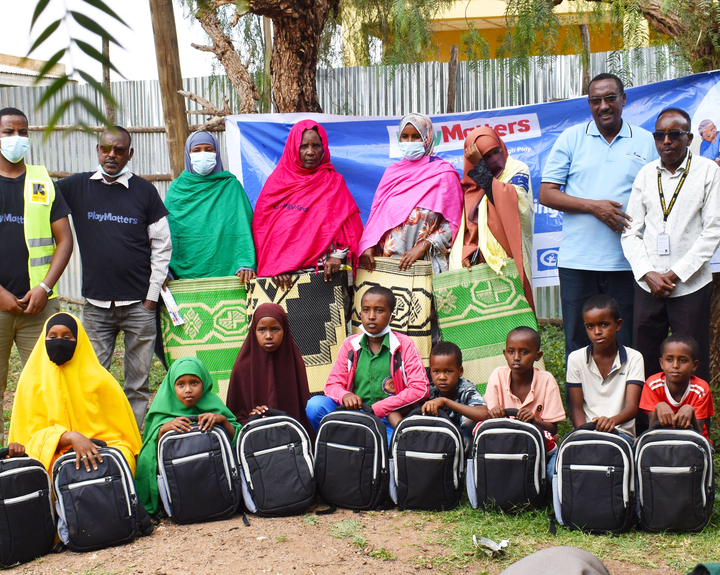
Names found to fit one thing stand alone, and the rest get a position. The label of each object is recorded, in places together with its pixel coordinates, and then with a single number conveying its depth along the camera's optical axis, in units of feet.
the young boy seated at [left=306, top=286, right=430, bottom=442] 12.58
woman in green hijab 14.88
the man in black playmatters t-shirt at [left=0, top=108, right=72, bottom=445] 12.87
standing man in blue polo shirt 12.62
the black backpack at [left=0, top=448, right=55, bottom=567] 9.98
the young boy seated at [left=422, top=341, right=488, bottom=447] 11.82
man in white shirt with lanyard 11.57
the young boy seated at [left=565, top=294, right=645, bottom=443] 11.41
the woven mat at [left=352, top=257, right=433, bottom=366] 14.12
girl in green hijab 11.55
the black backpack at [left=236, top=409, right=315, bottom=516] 11.35
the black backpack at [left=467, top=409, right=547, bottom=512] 10.78
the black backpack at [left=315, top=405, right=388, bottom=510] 11.46
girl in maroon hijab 12.73
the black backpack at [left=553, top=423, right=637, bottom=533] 10.17
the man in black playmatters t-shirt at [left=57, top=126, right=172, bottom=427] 13.60
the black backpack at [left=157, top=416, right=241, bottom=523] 11.10
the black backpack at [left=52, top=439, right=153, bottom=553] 10.33
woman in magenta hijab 14.71
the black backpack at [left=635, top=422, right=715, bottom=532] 9.84
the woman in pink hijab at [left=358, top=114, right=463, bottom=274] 14.39
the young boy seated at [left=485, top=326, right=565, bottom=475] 11.60
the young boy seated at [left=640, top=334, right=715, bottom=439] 10.87
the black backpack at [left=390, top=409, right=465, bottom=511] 11.18
